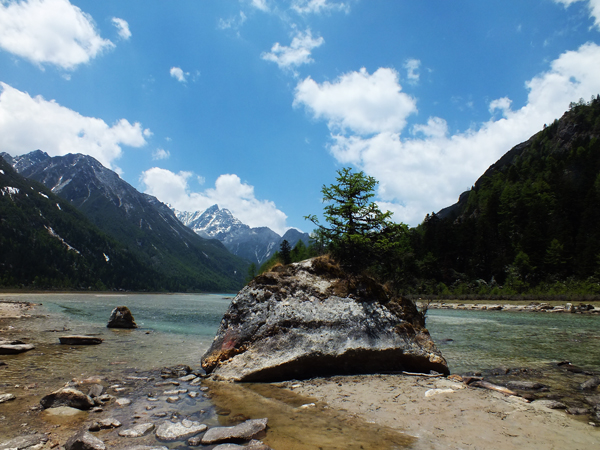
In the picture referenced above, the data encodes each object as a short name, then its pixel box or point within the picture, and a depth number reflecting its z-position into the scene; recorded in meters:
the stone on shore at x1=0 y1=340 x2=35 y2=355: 13.57
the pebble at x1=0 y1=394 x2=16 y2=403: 7.59
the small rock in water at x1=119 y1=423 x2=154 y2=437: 5.98
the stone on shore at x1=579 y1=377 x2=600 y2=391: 9.63
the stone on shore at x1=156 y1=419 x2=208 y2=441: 5.96
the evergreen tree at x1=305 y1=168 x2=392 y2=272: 17.48
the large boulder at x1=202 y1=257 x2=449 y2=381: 10.97
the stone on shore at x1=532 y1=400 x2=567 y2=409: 7.84
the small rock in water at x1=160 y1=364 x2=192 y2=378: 11.08
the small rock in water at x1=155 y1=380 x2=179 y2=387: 9.88
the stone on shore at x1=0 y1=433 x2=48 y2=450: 5.16
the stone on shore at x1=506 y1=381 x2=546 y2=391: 9.67
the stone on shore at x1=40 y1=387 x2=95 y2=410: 7.28
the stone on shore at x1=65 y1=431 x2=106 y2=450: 5.11
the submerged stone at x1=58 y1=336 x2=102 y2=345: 17.05
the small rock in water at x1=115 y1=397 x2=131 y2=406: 7.84
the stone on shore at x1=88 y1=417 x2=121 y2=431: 6.10
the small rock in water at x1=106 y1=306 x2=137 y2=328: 26.41
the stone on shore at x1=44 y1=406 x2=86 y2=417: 6.84
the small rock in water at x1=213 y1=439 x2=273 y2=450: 5.28
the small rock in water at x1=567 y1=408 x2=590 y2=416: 7.41
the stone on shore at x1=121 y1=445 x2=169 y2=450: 5.24
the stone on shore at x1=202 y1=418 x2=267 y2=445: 5.80
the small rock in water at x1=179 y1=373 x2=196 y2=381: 10.64
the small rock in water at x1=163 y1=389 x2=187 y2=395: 8.97
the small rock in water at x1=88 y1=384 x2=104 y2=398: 8.15
